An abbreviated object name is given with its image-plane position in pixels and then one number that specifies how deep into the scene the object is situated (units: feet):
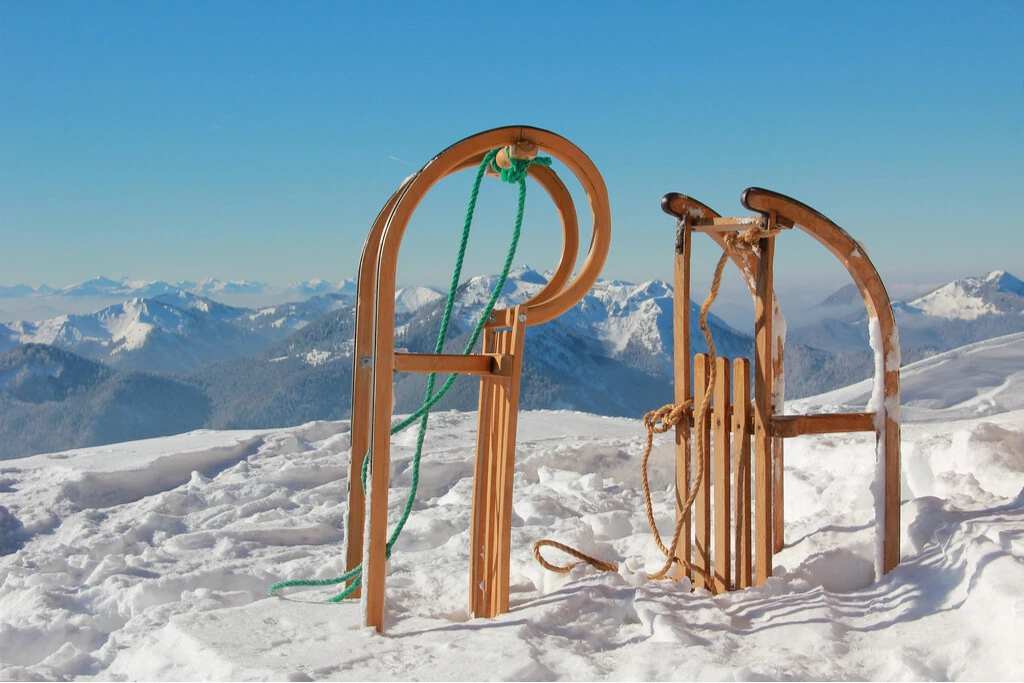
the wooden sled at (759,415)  11.09
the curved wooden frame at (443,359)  9.89
